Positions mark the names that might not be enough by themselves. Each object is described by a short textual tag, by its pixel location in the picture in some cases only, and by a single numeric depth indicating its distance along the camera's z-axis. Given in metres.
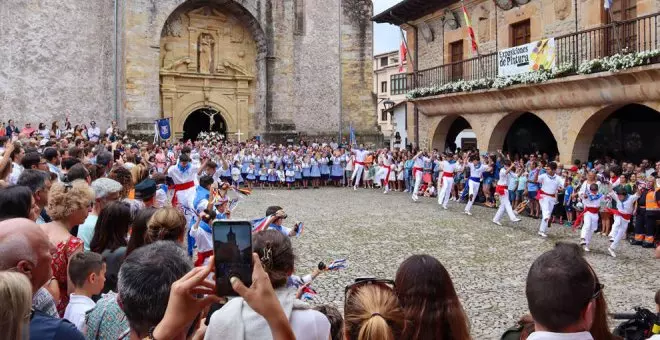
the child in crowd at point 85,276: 3.65
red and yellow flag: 21.66
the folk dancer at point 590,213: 12.41
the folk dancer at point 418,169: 21.11
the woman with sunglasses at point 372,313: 2.69
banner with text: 18.44
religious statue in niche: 31.72
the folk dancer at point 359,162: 27.11
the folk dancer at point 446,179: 18.81
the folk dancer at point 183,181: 11.88
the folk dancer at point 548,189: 14.26
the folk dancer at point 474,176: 17.62
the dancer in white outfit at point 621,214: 12.25
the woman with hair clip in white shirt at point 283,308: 2.58
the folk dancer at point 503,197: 15.56
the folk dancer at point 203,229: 7.39
